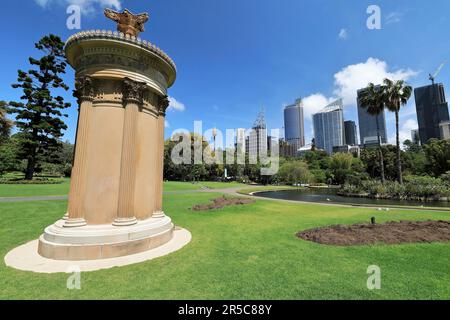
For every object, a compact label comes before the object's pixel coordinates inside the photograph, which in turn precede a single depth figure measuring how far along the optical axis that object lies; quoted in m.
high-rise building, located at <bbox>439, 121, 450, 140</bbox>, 121.46
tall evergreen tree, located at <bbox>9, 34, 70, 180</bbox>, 32.44
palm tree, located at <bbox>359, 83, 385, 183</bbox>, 31.89
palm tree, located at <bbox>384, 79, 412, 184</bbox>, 29.81
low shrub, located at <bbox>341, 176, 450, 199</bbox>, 26.09
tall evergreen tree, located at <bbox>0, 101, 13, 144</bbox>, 32.92
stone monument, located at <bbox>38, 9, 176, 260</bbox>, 6.20
